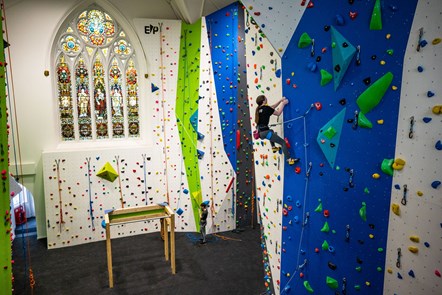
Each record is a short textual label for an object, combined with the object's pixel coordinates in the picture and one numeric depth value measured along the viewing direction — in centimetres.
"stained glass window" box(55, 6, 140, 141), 590
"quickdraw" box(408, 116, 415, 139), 208
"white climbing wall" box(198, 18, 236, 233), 598
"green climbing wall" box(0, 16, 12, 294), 276
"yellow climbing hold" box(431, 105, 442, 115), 190
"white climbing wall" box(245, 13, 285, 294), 330
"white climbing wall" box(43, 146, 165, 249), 566
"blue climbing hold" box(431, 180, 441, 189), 195
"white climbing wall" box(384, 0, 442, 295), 193
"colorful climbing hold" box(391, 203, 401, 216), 221
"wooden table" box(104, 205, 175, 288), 446
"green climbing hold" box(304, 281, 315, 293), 307
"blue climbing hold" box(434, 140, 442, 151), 191
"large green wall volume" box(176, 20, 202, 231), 603
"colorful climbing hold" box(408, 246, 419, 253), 211
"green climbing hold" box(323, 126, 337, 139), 265
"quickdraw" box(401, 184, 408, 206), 215
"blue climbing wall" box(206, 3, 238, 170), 588
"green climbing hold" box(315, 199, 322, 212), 287
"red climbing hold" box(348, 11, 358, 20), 236
